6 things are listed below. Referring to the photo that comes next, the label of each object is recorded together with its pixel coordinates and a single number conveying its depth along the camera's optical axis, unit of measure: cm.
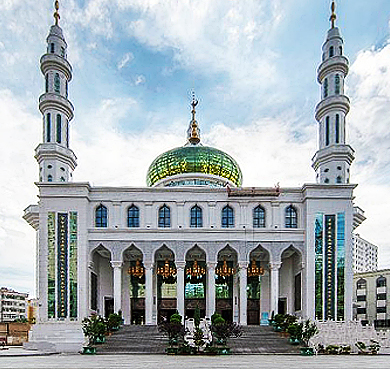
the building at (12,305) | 10600
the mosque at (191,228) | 3803
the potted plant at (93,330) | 2869
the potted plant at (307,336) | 2659
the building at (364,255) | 12644
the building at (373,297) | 6094
